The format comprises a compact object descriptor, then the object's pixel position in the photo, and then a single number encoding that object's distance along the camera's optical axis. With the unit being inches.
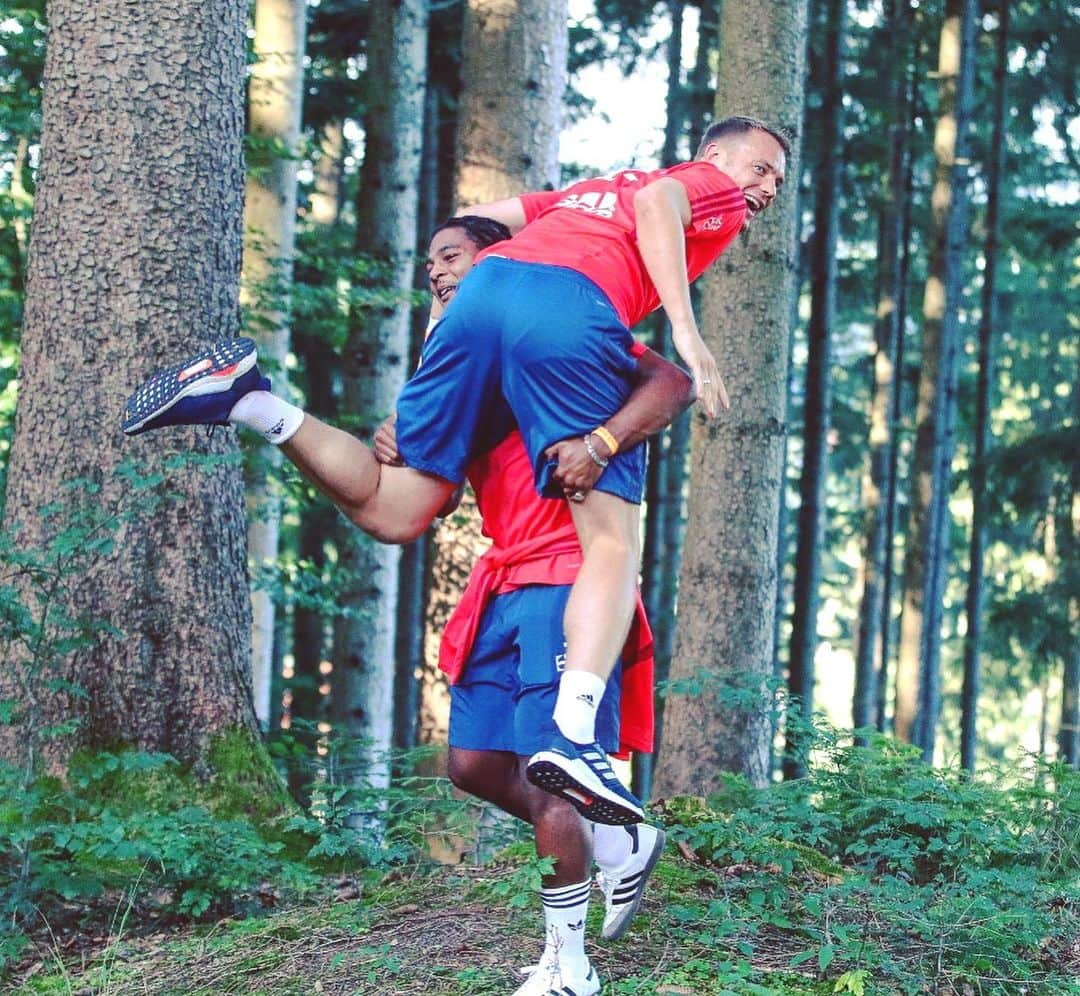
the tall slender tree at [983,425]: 666.8
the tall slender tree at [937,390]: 636.1
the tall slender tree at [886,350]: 677.9
